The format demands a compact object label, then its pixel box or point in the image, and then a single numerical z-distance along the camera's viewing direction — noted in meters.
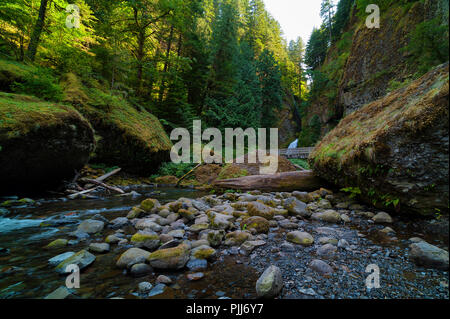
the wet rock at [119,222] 3.00
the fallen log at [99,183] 6.46
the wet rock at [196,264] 1.78
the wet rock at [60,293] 1.31
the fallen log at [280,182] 5.61
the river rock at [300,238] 2.21
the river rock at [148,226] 2.83
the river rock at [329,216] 2.96
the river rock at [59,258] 1.80
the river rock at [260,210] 3.16
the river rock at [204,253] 1.92
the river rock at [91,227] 2.70
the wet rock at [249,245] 2.09
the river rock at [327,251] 1.89
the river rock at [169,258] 1.74
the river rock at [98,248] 2.10
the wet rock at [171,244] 2.07
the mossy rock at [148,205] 3.75
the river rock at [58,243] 2.23
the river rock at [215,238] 2.29
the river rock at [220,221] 2.81
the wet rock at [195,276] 1.61
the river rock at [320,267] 1.56
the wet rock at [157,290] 1.40
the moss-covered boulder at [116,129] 7.97
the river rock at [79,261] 1.70
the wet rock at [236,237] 2.30
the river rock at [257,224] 2.66
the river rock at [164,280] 1.54
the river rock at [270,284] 1.30
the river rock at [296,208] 3.32
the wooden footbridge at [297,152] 19.29
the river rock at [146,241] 2.21
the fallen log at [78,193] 5.23
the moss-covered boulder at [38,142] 4.11
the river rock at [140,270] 1.67
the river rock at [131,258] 1.78
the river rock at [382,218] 2.66
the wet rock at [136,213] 3.43
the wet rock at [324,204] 3.86
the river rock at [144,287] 1.43
